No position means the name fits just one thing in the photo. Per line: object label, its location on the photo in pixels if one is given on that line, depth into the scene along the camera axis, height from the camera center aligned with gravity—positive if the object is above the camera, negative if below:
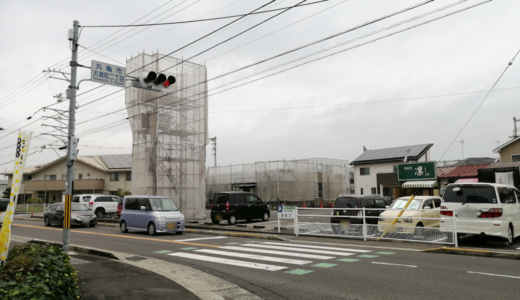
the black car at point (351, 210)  14.09 -0.63
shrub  3.89 -0.92
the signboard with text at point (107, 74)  12.29 +4.15
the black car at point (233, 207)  20.47 -0.61
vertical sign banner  5.72 +0.25
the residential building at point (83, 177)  47.59 +2.86
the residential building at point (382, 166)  38.23 +2.99
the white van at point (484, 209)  10.93 -0.51
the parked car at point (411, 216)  12.55 -0.79
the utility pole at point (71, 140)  11.23 +1.82
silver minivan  16.53 -0.82
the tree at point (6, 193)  44.47 +0.81
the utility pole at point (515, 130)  56.22 +9.26
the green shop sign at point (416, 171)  24.94 +1.49
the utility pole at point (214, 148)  59.66 +7.68
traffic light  11.46 +3.60
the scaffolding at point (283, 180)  42.53 +1.81
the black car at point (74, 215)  21.47 -0.97
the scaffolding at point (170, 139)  27.03 +4.26
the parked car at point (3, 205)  20.04 -0.27
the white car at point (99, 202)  28.82 -0.31
